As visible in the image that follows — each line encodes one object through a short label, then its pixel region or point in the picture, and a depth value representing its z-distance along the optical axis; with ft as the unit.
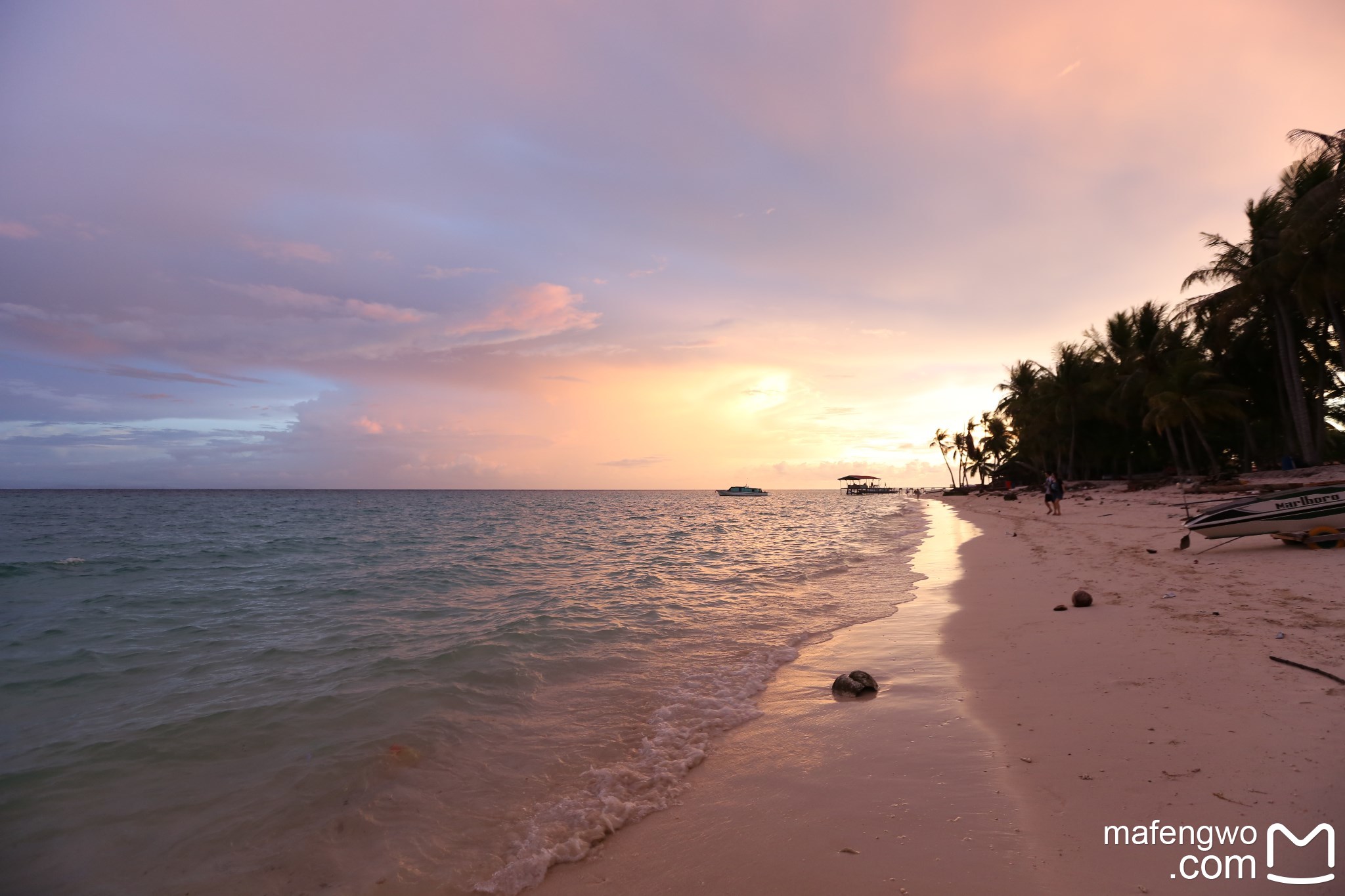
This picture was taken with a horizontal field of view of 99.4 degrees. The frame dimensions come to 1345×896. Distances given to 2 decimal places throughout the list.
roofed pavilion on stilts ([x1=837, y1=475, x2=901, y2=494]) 469.69
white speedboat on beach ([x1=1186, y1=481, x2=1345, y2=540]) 34.78
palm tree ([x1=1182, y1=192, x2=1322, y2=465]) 88.74
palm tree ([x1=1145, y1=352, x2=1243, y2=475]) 107.55
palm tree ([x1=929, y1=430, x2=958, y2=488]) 344.08
